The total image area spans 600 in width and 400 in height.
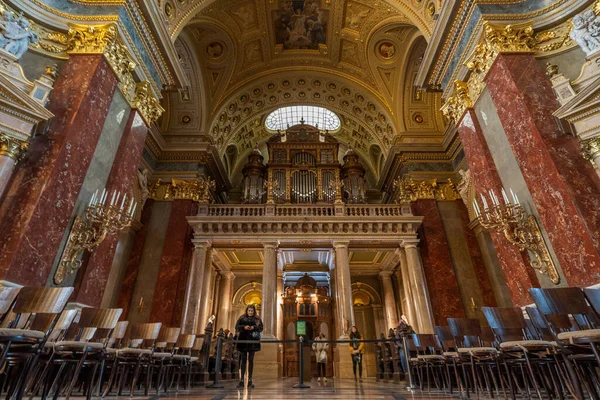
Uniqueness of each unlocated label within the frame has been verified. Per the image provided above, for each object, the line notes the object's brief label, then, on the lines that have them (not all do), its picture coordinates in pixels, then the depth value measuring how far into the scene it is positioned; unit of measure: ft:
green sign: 49.83
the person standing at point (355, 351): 31.32
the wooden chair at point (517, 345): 10.62
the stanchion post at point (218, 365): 19.16
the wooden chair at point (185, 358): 18.29
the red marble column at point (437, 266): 35.99
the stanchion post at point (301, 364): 18.11
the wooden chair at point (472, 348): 12.44
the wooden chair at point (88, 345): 10.15
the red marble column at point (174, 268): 35.17
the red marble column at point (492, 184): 20.13
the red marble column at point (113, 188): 19.66
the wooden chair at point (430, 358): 19.02
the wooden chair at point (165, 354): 15.47
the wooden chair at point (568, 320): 9.53
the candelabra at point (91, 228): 18.19
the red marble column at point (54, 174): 15.98
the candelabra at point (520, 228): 18.44
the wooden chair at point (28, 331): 7.95
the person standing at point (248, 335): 19.49
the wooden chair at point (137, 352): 13.34
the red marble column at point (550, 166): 16.43
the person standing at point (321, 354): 32.14
